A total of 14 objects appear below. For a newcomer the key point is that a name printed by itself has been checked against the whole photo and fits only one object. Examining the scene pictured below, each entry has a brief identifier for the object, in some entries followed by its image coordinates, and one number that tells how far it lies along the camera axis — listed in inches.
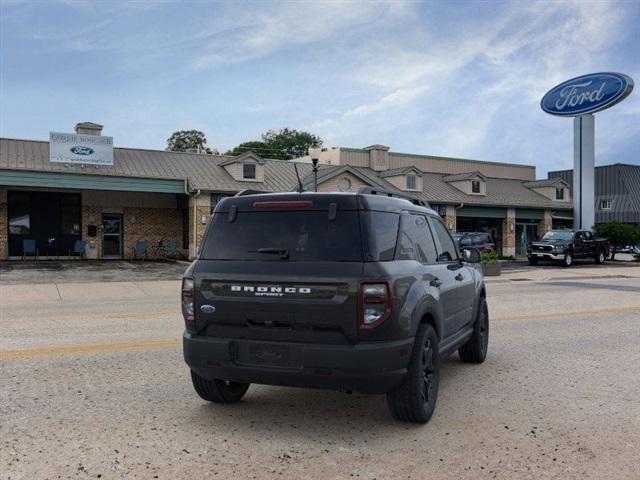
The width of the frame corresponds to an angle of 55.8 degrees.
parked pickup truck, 1186.0
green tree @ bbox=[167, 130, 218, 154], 2876.5
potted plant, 915.4
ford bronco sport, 172.7
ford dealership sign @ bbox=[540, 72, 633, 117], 1337.4
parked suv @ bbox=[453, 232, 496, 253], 1112.8
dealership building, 1083.3
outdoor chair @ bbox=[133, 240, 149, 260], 1193.4
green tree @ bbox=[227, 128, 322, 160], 2928.2
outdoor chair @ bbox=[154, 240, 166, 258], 1232.8
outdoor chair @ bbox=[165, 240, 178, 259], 1213.1
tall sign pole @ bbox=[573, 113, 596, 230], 1449.3
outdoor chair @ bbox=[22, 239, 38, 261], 1099.9
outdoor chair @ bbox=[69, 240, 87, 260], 1137.4
